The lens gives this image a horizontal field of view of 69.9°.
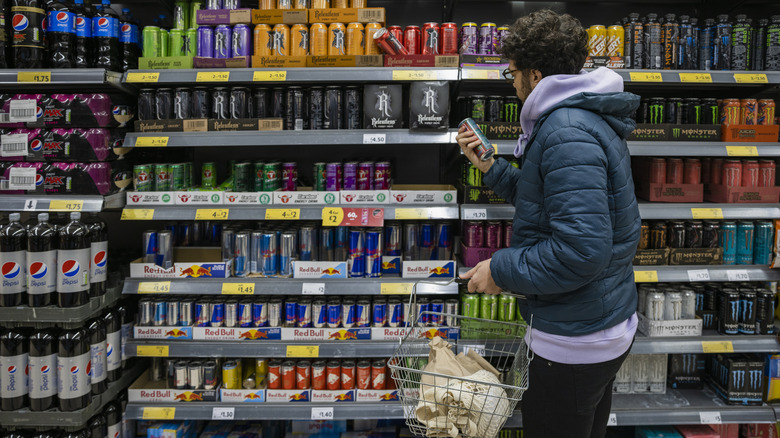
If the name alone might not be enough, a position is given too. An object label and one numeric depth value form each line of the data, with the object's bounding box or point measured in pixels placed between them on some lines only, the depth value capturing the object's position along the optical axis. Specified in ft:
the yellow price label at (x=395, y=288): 8.59
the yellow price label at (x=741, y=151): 8.73
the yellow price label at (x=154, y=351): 8.82
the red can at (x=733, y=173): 8.99
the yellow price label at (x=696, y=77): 8.57
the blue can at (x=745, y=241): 9.10
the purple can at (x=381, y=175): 8.84
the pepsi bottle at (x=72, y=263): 7.99
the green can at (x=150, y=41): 8.85
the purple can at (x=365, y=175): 8.80
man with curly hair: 4.90
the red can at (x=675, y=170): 9.09
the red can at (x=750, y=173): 9.00
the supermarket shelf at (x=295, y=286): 8.66
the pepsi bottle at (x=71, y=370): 8.07
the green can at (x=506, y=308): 8.87
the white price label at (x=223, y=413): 8.79
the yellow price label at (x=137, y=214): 8.67
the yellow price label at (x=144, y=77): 8.54
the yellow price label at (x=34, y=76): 8.45
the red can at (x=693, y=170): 9.09
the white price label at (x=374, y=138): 8.48
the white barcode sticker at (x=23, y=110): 8.64
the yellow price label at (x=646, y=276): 8.86
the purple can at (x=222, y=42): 8.75
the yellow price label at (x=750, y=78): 8.63
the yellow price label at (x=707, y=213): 8.85
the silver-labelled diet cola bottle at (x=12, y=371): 8.15
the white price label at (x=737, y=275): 8.96
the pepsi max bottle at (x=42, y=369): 8.06
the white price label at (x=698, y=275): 8.93
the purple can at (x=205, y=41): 8.72
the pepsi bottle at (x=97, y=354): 8.40
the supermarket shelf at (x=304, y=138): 8.46
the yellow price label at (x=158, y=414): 8.82
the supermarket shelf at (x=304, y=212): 8.57
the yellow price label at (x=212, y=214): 8.64
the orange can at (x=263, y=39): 8.74
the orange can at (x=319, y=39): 8.73
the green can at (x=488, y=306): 8.84
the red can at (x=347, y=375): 8.92
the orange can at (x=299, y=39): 8.79
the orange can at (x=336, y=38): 8.71
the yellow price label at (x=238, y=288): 8.67
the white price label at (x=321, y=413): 8.75
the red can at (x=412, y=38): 8.72
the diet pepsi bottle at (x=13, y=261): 8.06
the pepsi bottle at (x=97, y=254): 8.37
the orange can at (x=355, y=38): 8.68
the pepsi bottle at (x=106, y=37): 8.64
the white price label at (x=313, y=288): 8.66
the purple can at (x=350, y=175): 8.79
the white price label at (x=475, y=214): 8.57
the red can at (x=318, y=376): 8.92
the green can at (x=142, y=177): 8.89
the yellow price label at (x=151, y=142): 8.59
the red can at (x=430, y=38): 8.70
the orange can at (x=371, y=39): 8.66
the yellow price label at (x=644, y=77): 8.55
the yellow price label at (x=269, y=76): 8.39
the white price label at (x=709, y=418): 8.90
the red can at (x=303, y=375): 8.96
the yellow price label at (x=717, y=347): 8.95
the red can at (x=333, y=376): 8.93
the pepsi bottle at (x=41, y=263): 7.97
